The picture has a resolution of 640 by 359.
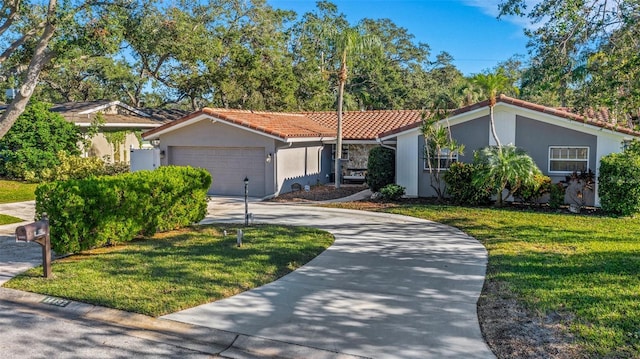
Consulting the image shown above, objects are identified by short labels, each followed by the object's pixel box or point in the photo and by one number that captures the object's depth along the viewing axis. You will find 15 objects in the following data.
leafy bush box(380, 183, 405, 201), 16.92
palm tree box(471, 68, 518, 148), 14.53
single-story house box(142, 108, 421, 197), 18.42
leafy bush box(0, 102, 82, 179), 21.28
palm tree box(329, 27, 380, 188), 18.59
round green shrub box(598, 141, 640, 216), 13.46
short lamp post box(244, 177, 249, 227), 12.53
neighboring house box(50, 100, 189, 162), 24.06
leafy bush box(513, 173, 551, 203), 14.87
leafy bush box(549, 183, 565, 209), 14.81
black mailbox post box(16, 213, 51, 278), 7.43
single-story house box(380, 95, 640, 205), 15.17
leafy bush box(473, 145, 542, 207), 14.42
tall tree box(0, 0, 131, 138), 12.94
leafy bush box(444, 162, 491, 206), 15.41
